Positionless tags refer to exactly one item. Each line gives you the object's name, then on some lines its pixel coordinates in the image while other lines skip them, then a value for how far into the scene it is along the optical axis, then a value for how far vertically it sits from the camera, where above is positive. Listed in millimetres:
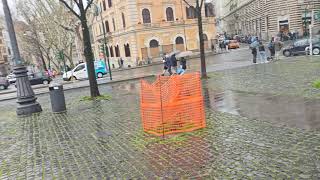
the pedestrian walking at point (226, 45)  36886 +694
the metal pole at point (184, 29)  34042 +3350
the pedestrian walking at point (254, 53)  18399 -459
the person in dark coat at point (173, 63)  17043 -586
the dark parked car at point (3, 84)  25401 -1496
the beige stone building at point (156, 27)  32956 +3833
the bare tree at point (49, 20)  25553 +4960
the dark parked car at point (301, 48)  19409 -403
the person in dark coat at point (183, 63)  15832 -620
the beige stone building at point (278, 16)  34910 +4388
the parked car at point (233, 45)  38709 +613
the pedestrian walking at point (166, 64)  17314 -629
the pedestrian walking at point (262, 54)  18280 -568
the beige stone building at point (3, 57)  61570 +3394
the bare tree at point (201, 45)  12375 +344
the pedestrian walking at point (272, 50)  19385 -369
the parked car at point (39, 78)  23881 -1165
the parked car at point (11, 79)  32188 -1311
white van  23773 -932
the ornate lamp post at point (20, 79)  9321 -407
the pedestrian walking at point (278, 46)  23321 -117
